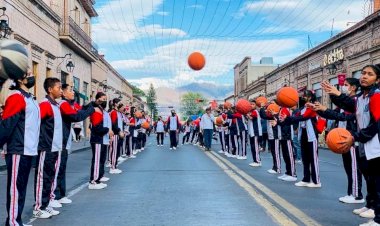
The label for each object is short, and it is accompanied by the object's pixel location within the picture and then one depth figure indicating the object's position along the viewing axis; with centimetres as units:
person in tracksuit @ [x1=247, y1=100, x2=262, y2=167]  1438
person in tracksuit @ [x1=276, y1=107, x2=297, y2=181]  1098
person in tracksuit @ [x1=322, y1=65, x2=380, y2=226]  600
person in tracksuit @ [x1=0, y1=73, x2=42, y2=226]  561
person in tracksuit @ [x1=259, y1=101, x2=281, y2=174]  1158
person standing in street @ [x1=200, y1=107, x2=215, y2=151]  2228
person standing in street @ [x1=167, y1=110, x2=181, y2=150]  2586
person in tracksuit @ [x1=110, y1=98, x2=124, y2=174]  1222
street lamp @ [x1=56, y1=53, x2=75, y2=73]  3094
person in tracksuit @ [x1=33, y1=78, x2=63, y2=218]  681
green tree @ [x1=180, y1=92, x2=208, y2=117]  17454
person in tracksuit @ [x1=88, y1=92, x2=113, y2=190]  950
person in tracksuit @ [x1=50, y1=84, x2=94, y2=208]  743
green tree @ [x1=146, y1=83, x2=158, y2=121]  15338
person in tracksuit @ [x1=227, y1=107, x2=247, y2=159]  1702
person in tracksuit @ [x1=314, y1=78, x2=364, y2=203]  732
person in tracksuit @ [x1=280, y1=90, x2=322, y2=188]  960
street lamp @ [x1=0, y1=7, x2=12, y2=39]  1783
